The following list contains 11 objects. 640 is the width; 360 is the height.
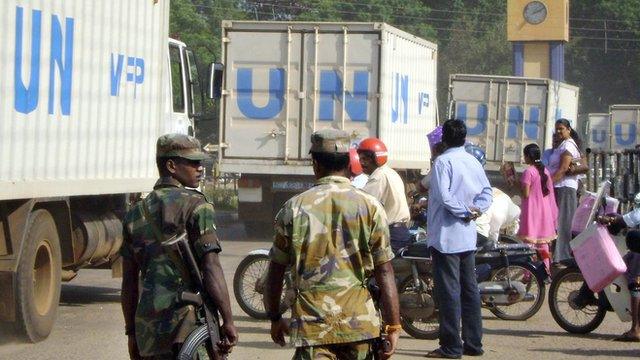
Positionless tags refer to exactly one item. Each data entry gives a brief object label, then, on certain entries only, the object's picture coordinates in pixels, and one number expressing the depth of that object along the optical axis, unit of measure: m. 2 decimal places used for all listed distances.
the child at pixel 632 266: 18.28
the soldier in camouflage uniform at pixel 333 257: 10.24
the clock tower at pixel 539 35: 99.12
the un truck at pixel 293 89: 39.06
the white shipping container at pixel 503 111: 57.19
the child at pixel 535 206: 26.20
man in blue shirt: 17.78
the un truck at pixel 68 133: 18.47
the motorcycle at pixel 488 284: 19.83
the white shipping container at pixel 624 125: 83.31
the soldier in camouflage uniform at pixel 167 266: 10.70
